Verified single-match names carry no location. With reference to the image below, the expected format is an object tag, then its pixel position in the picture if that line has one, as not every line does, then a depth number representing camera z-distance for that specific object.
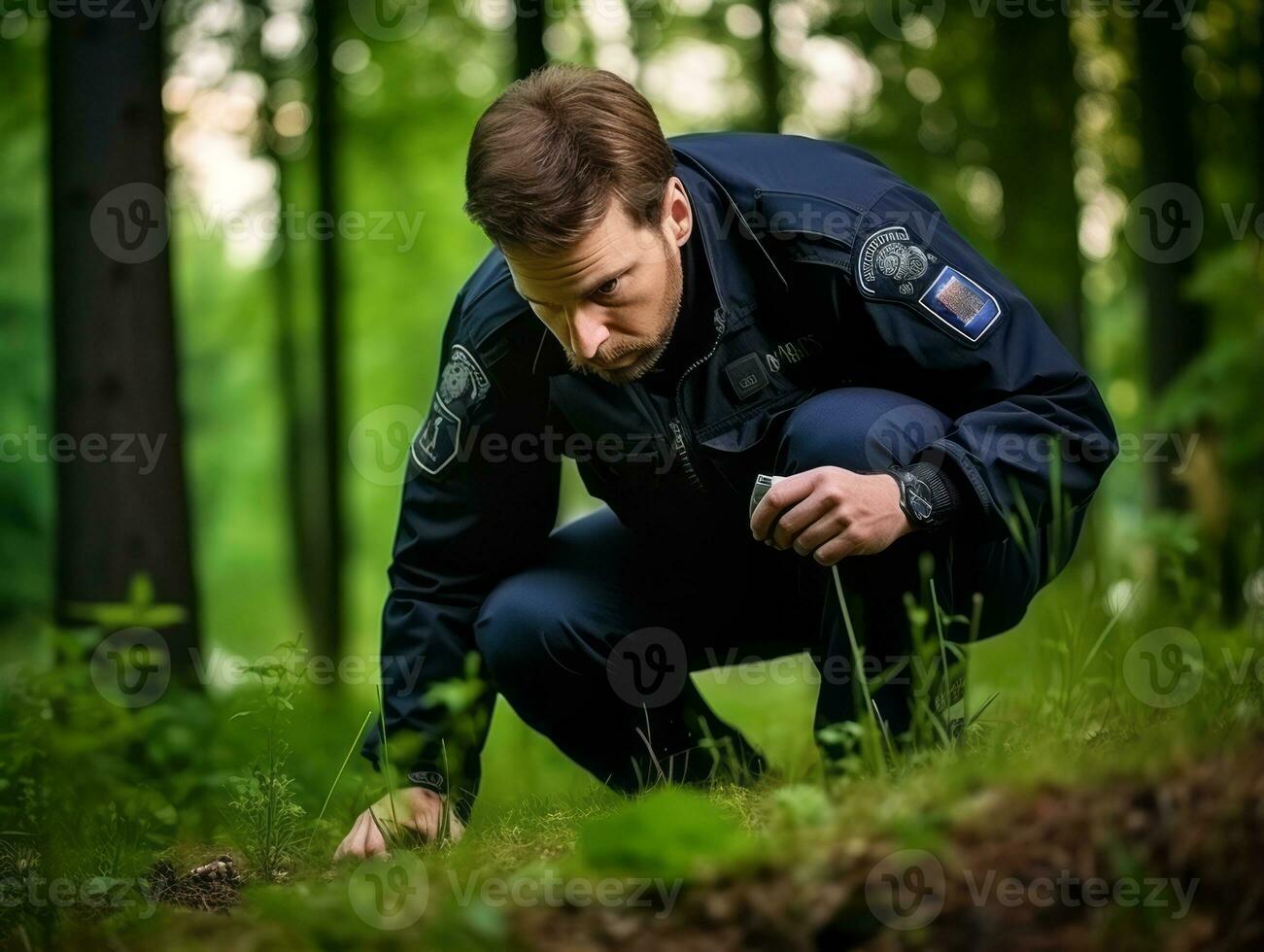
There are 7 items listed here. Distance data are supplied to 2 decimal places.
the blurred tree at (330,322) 7.95
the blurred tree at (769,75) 7.36
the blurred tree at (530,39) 5.37
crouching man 2.38
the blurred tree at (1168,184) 6.28
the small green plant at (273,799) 2.31
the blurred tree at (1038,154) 7.39
